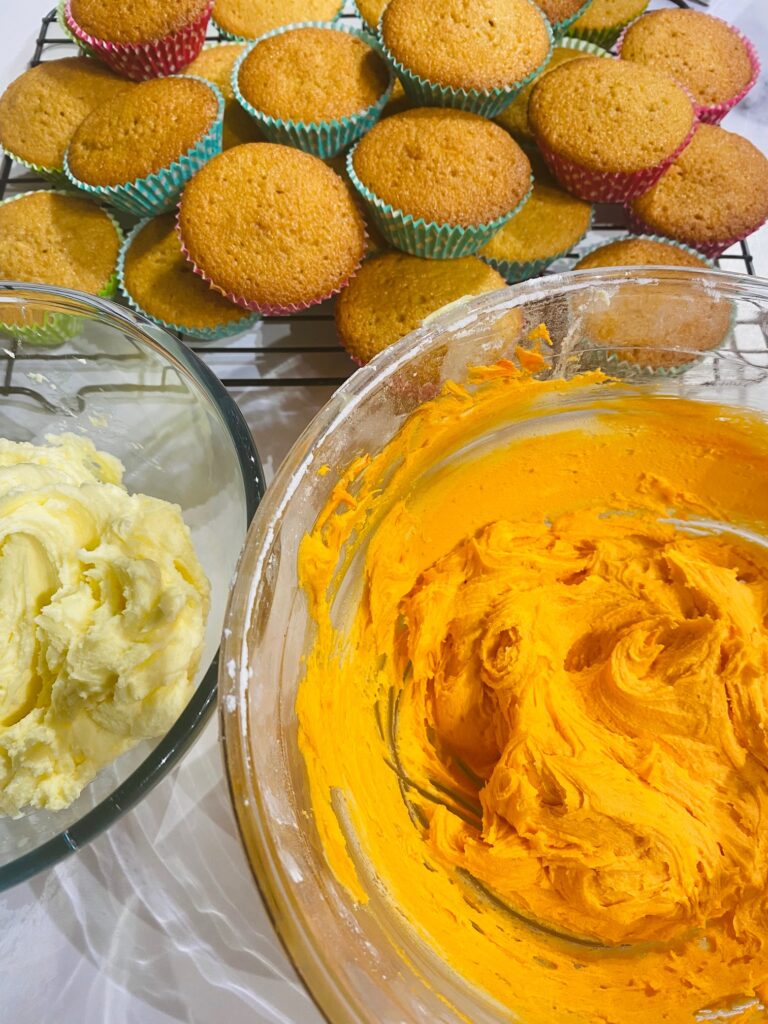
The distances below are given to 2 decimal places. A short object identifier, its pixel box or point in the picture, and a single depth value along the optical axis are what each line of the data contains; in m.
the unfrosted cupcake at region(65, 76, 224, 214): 0.32
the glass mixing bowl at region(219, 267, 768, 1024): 0.17
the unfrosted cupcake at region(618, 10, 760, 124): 0.34
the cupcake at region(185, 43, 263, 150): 0.35
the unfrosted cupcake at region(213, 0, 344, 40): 0.36
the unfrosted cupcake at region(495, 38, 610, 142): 0.34
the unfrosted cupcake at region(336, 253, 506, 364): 0.30
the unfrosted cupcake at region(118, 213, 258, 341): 0.31
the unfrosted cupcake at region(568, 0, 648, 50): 0.36
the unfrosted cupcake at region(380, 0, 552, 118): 0.31
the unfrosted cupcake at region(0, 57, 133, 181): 0.33
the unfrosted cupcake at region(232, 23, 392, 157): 0.32
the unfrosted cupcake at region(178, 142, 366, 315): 0.30
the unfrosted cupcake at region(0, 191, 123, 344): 0.31
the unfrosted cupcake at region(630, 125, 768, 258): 0.32
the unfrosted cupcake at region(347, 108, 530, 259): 0.30
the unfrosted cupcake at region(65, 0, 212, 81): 0.32
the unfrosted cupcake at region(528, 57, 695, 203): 0.31
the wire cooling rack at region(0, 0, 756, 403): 0.32
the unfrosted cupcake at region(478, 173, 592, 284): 0.32
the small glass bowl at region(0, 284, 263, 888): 0.19
